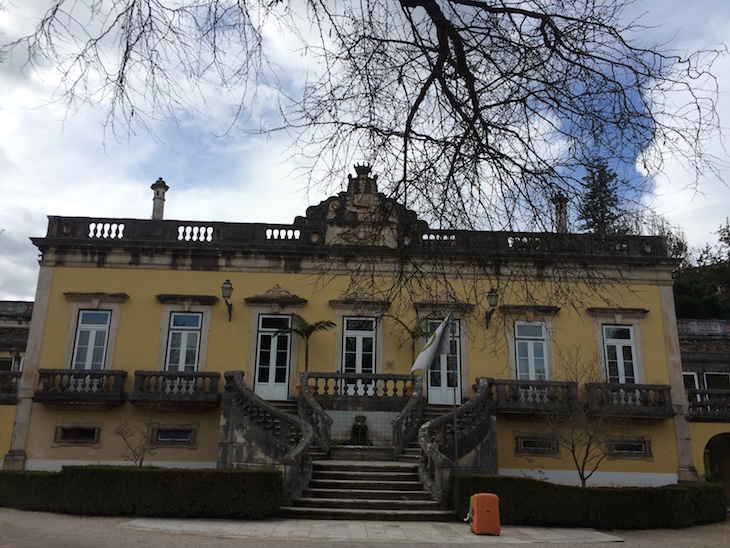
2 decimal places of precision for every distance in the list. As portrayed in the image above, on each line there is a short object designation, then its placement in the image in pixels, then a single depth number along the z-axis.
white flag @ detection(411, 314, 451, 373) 14.07
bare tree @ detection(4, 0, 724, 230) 5.61
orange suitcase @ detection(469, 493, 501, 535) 10.64
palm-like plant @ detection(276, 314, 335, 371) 18.84
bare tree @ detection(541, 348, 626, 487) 15.94
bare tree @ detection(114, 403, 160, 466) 17.86
